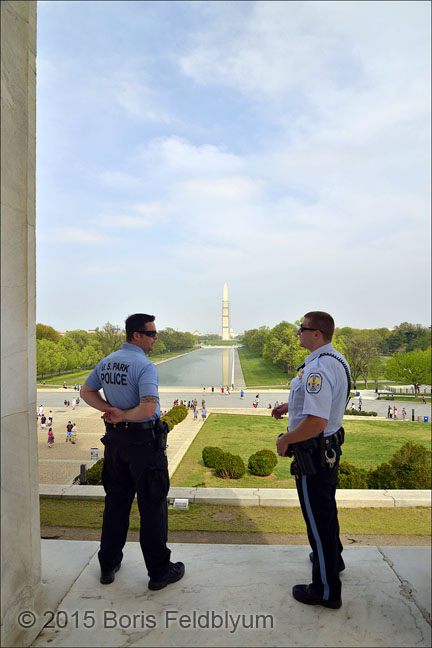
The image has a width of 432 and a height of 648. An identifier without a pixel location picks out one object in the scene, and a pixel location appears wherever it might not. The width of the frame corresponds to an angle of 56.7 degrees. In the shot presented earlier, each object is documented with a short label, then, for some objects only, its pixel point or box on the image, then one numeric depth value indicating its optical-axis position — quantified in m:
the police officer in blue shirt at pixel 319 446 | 2.16
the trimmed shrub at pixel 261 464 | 11.27
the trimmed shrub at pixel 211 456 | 11.83
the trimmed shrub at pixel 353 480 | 7.77
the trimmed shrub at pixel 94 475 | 9.02
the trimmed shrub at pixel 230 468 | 11.01
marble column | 1.87
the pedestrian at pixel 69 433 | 16.53
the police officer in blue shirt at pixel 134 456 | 2.39
